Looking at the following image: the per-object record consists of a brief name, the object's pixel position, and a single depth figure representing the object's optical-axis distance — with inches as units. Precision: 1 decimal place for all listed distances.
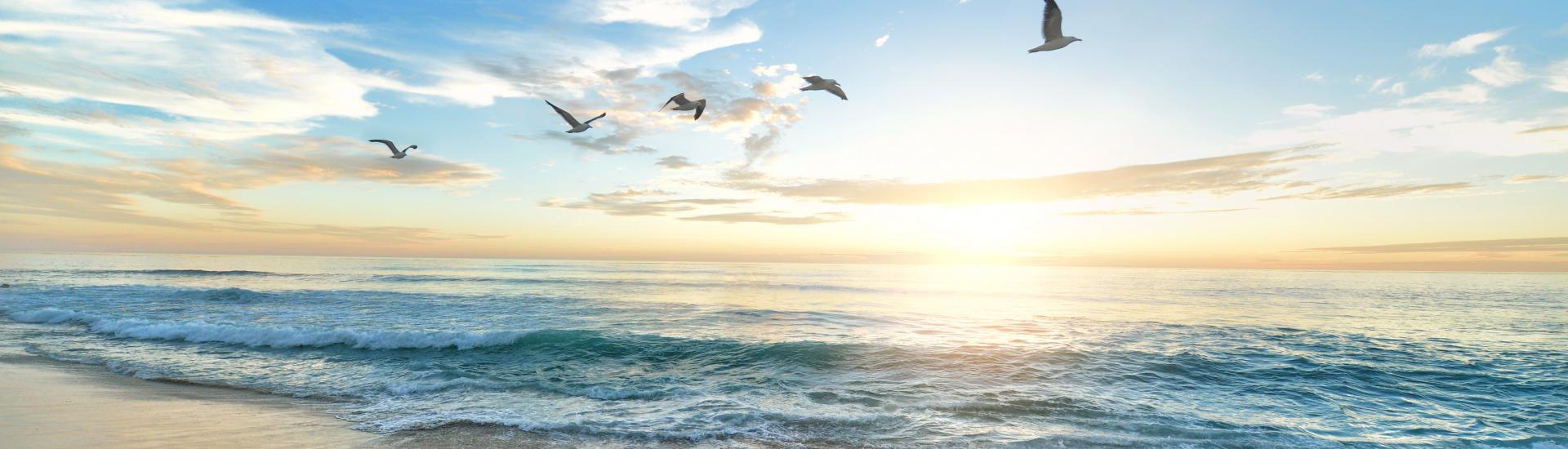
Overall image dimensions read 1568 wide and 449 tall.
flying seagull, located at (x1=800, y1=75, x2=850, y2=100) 446.9
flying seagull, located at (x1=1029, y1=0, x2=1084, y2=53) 394.6
